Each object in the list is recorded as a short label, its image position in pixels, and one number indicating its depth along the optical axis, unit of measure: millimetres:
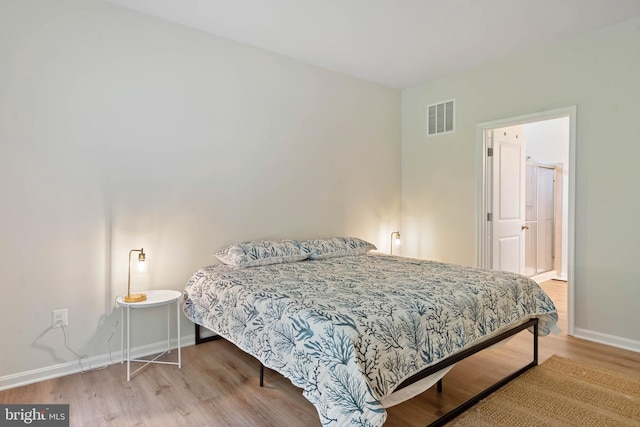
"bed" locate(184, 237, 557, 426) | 1565
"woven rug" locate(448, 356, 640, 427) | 1953
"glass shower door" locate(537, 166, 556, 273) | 5484
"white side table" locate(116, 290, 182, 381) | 2447
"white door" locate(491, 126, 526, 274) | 4082
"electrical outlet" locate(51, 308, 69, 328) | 2494
